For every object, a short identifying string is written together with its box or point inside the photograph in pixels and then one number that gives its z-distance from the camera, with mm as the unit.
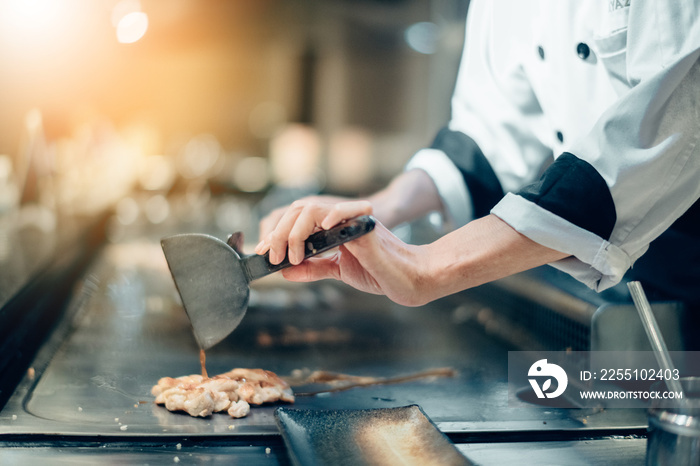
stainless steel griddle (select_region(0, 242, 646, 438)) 1018
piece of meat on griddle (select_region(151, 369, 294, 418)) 1038
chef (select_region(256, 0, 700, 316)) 888
